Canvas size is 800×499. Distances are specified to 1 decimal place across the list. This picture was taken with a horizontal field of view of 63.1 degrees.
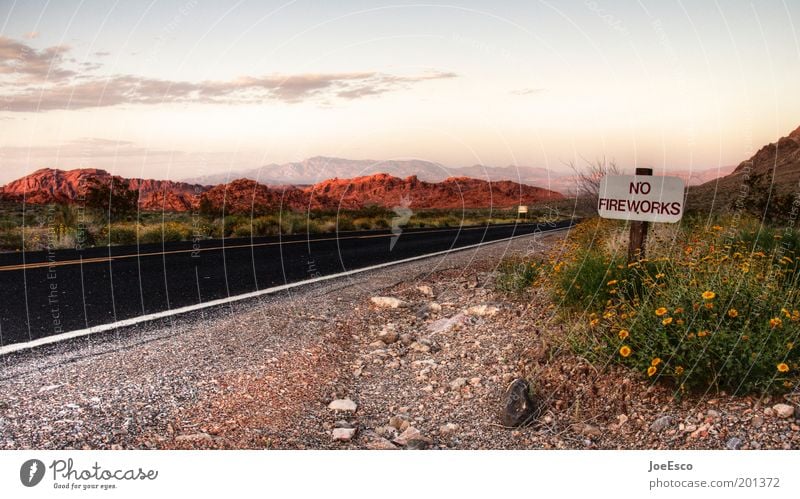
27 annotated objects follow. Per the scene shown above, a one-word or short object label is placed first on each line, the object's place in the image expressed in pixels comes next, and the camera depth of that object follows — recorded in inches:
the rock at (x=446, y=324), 211.9
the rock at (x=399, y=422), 149.6
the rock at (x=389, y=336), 204.4
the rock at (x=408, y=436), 143.1
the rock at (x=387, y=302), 244.2
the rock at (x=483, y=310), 221.3
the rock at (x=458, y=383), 168.7
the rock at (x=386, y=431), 146.8
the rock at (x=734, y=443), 131.7
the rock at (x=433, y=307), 235.8
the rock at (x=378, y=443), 140.3
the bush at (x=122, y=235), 513.3
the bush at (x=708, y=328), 141.1
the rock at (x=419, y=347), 194.9
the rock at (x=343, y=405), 154.4
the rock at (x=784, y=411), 134.9
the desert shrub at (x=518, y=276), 243.2
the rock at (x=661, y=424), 139.3
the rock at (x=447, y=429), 148.2
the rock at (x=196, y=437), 133.1
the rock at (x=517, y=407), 151.1
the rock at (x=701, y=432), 135.0
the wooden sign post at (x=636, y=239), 190.9
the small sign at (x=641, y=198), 168.9
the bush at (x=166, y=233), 523.2
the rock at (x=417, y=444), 141.0
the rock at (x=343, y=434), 140.6
